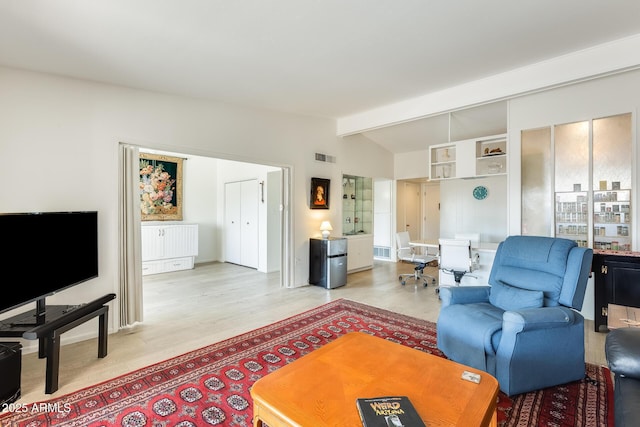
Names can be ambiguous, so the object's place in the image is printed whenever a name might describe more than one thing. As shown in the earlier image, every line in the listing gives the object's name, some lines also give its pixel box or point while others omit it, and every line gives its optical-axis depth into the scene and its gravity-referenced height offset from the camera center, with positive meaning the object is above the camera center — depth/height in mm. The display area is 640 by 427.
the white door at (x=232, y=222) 7039 -250
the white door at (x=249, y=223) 6598 -254
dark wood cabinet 3057 -724
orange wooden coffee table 1382 -906
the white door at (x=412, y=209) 8016 +46
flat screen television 2197 -332
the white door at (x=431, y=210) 8273 +18
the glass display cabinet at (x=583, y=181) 3414 +346
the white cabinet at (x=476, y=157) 4621 +804
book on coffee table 1292 -880
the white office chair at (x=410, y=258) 5371 -834
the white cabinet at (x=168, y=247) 6043 -717
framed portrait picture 5406 +314
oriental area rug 1906 -1270
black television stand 2168 -827
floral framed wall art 6340 +518
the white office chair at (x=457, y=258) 4199 -658
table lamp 5414 -297
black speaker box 2004 -1056
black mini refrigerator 5129 -858
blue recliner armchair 2109 -821
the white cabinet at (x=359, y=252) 6336 -872
